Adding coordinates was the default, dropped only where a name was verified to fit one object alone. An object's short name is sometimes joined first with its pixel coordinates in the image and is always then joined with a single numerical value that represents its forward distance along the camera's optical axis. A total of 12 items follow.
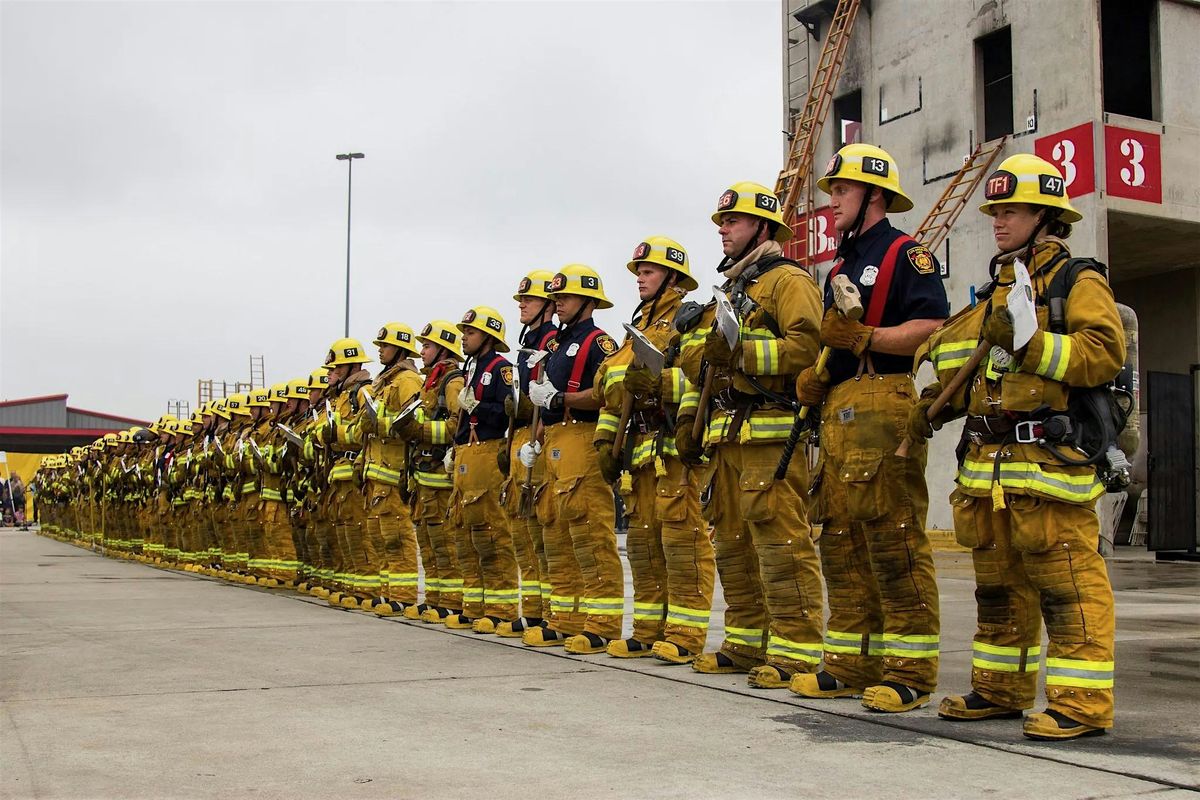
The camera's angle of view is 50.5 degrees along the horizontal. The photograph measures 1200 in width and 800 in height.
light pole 35.75
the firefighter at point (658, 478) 7.30
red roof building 67.81
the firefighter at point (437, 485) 10.36
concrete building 18.47
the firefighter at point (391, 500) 11.11
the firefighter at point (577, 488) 8.19
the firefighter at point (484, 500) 9.66
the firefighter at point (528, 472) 8.79
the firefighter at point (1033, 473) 4.86
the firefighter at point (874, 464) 5.65
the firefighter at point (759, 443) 6.26
